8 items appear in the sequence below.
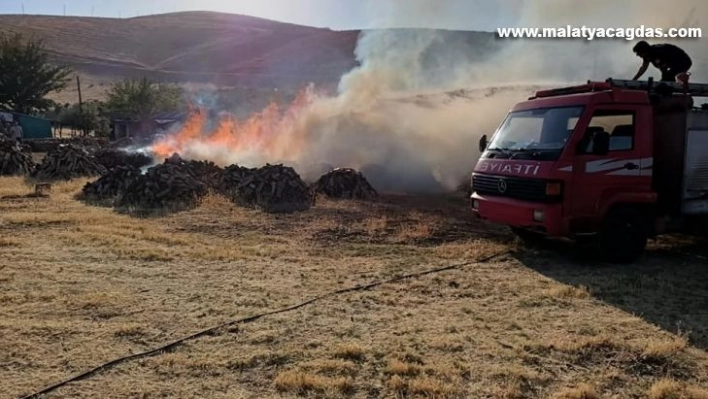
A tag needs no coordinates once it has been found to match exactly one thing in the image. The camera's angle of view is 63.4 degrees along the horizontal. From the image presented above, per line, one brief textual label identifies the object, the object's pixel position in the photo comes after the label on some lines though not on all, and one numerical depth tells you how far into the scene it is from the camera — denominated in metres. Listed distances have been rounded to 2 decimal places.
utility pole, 49.98
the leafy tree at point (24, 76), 44.62
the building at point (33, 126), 40.84
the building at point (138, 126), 44.28
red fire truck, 7.89
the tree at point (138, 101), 51.53
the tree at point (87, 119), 48.75
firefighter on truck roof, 9.95
